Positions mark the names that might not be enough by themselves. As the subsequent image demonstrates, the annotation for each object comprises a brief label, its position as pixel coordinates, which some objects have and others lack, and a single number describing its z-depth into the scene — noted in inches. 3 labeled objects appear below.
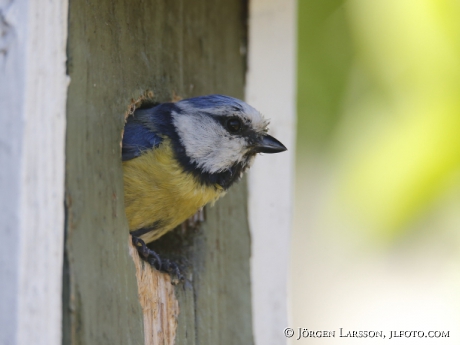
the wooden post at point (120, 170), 76.5
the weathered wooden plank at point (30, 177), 75.8
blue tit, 78.0
